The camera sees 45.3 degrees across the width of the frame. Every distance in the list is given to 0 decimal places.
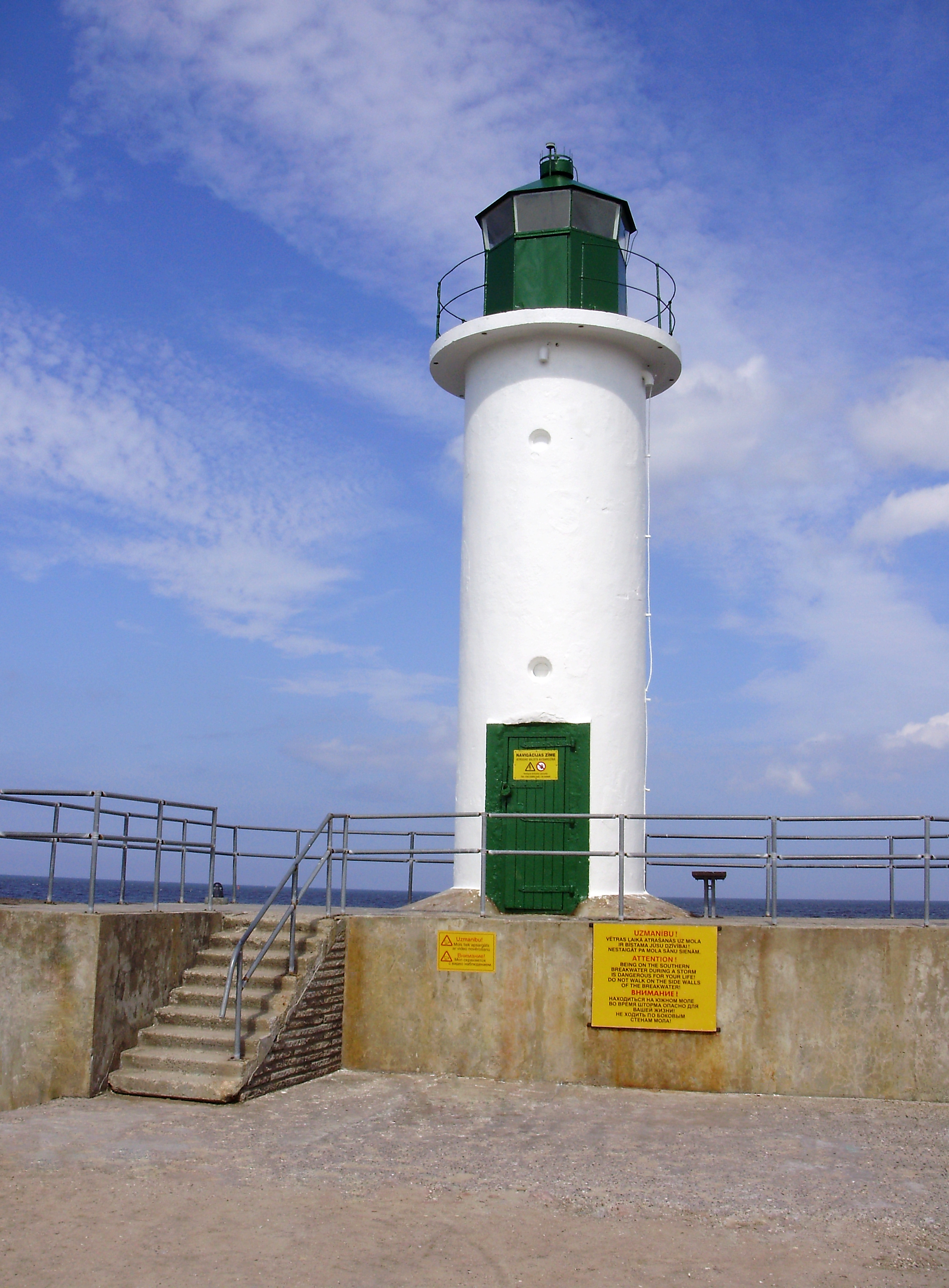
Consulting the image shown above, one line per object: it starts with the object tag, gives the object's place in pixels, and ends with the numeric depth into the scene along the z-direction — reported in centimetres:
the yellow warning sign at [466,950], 1034
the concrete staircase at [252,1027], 893
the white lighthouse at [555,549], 1259
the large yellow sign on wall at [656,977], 988
